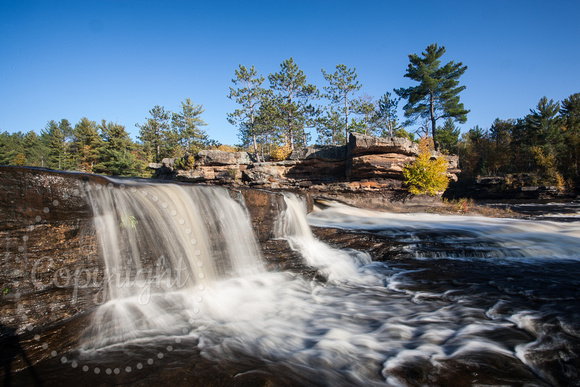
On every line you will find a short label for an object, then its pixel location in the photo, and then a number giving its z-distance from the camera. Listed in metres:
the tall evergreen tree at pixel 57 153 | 37.88
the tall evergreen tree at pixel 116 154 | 33.56
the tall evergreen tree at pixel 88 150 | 39.06
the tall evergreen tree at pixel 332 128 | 36.94
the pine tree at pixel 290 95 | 31.84
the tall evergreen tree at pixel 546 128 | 31.67
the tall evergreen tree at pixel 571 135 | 29.17
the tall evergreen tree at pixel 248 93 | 30.68
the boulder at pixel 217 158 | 22.39
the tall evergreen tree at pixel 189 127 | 48.62
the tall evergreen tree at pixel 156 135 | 46.59
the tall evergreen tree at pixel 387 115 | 42.41
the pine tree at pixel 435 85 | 30.17
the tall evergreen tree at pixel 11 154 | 36.12
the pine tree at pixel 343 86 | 33.19
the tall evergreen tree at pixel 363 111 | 35.59
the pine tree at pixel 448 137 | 39.94
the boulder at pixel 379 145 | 16.22
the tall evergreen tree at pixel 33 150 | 52.40
